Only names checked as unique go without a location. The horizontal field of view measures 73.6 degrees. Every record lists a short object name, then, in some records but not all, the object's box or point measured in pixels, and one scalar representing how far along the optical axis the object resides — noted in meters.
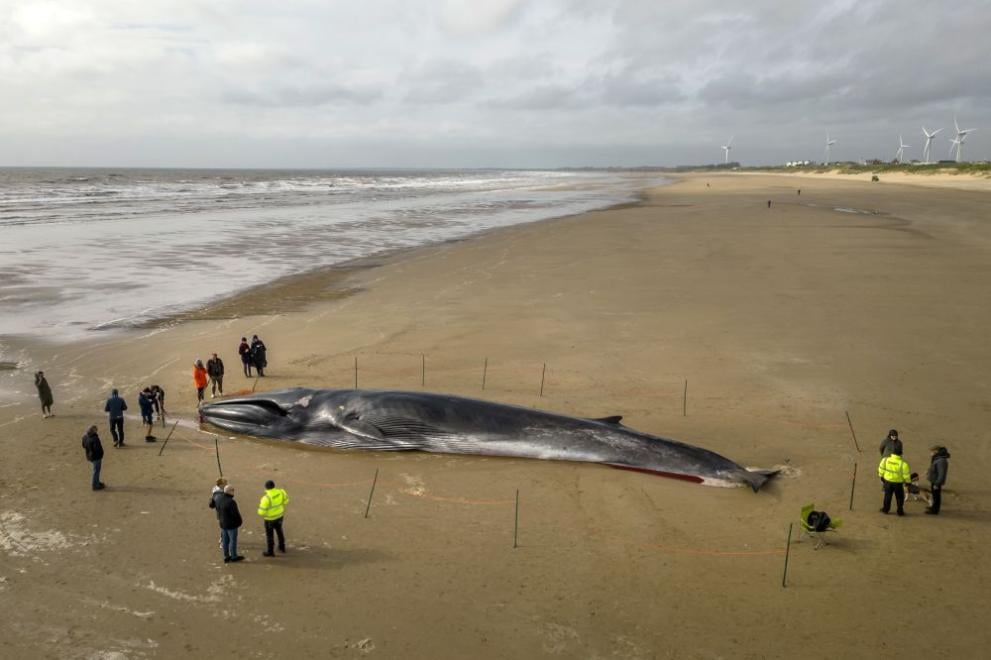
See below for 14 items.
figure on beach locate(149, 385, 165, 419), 13.62
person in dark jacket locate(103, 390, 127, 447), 12.59
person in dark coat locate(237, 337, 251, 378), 16.88
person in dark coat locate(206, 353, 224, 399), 15.55
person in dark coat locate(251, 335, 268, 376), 16.91
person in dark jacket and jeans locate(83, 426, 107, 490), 10.83
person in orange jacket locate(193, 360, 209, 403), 15.05
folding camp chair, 8.94
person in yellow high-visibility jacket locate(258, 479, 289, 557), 8.92
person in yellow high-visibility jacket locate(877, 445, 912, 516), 9.70
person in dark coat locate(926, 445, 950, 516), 9.73
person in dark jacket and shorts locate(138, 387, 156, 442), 13.22
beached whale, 11.34
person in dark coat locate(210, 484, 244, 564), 8.74
